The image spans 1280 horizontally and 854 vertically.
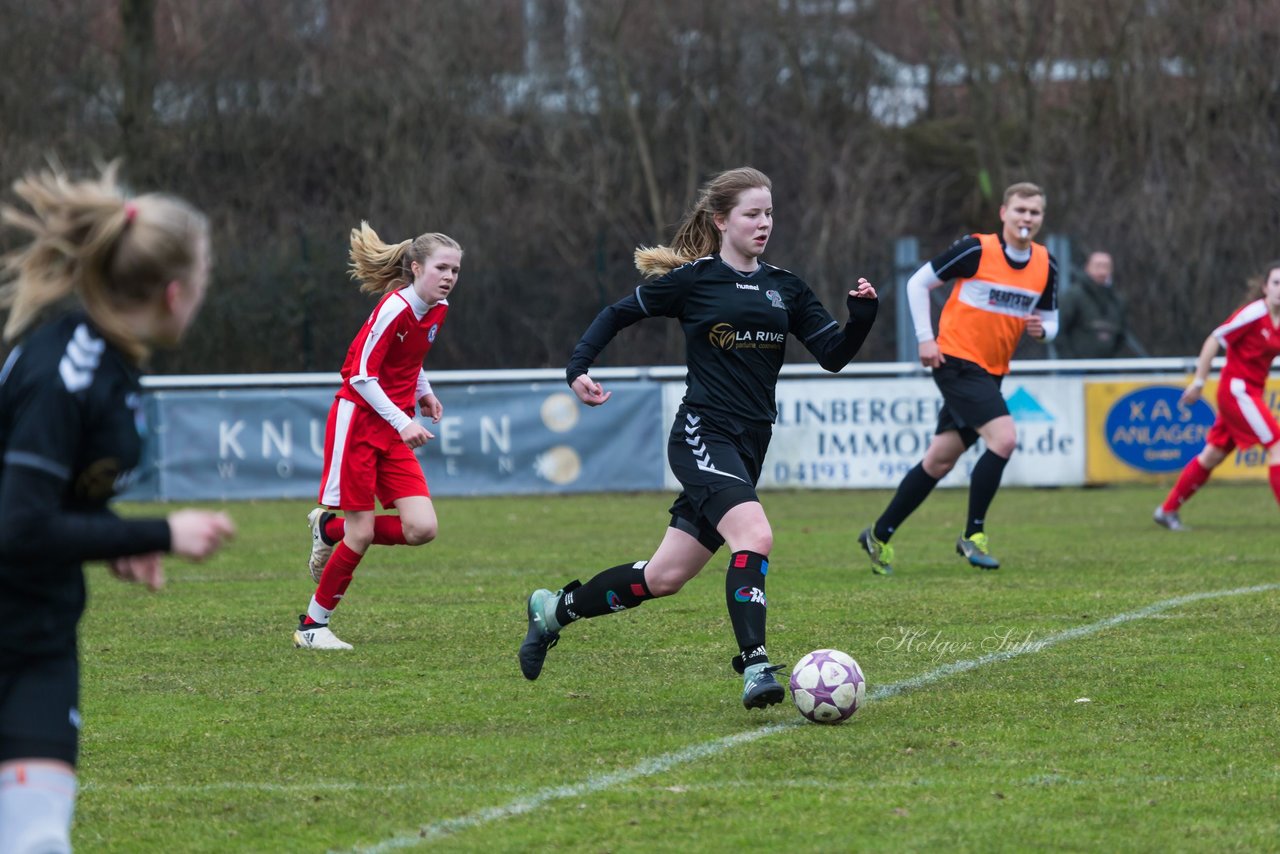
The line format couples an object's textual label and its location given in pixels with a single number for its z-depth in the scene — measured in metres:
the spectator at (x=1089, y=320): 33.69
